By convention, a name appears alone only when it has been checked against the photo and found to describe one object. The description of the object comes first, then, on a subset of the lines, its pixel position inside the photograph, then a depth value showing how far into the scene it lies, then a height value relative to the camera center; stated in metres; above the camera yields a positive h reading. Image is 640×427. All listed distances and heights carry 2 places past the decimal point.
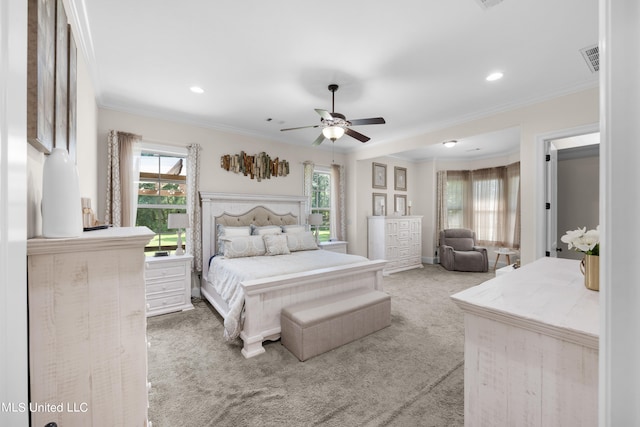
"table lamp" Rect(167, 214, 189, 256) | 3.65 -0.14
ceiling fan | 2.79 +0.95
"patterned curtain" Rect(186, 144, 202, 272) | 4.01 +0.09
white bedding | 2.53 -0.61
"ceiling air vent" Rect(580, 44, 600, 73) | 2.29 +1.38
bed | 2.48 -0.67
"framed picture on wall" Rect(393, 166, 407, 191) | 6.72 +0.88
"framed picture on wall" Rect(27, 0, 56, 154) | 1.01 +0.56
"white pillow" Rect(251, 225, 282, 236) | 4.20 -0.27
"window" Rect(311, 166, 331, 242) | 5.63 +0.31
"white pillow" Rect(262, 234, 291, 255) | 3.82 -0.45
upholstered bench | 2.36 -1.03
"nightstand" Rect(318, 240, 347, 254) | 5.13 -0.64
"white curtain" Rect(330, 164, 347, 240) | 5.66 +0.18
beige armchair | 5.80 -0.88
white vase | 1.01 +0.06
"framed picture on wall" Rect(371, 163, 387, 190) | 6.21 +0.86
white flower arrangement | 1.25 -0.14
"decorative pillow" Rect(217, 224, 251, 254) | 3.91 -0.28
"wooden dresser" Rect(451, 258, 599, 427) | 0.91 -0.53
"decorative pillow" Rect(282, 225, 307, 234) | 4.51 -0.27
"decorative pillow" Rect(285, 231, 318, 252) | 4.14 -0.45
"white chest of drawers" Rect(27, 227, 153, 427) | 0.94 -0.44
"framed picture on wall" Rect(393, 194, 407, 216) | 6.73 +0.24
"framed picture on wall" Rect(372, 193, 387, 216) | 6.24 +0.21
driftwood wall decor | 4.40 +0.82
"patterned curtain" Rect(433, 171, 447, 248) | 6.81 +0.24
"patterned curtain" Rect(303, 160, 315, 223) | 5.26 +0.66
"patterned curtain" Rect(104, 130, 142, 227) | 3.43 +0.43
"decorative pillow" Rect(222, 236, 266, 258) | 3.64 -0.46
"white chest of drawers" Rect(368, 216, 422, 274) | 5.74 -0.63
